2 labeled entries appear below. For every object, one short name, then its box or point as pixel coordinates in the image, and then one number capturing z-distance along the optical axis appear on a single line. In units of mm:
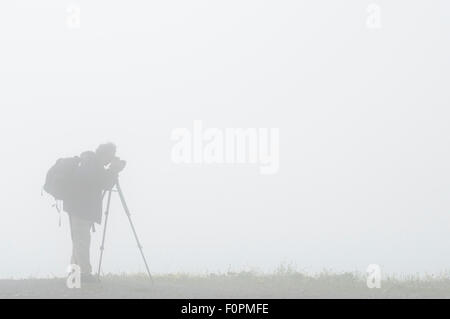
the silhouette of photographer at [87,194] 15383
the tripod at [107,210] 15703
